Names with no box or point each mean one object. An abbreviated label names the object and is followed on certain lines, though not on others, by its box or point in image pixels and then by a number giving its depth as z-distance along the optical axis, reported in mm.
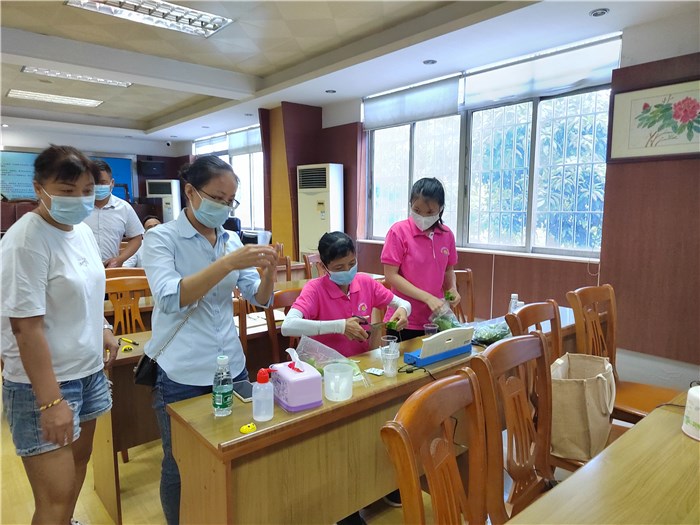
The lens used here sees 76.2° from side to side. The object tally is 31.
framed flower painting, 3031
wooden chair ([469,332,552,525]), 1088
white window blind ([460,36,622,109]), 3615
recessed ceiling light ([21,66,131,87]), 5223
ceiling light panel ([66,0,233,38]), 3507
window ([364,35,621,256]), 3811
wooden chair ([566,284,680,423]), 2004
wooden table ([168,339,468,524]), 1165
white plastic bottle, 1226
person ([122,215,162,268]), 3635
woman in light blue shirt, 1342
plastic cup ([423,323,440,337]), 2061
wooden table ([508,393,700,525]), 886
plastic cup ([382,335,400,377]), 1580
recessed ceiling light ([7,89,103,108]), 6461
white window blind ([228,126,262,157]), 7598
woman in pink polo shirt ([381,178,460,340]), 2189
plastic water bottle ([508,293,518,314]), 2430
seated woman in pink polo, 1895
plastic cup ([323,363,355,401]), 1375
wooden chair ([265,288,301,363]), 2256
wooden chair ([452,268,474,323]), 2836
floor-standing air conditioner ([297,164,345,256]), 5801
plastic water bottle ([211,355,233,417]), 1221
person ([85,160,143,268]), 3389
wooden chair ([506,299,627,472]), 1603
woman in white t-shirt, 1236
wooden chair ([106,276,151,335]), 2498
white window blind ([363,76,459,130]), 4680
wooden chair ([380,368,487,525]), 780
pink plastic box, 1259
